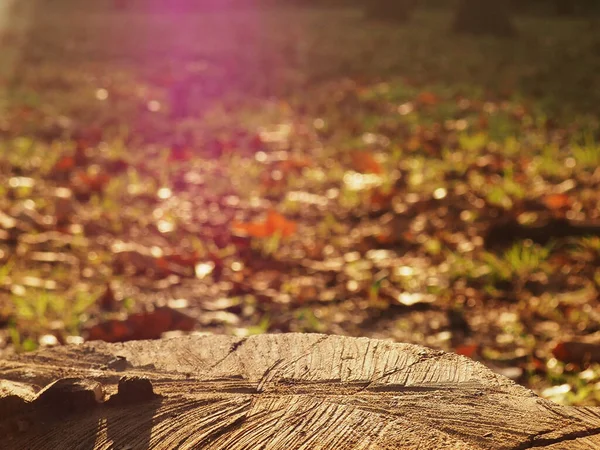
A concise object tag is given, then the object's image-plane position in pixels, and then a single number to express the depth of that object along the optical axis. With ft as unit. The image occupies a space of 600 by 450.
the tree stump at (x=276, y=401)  3.78
